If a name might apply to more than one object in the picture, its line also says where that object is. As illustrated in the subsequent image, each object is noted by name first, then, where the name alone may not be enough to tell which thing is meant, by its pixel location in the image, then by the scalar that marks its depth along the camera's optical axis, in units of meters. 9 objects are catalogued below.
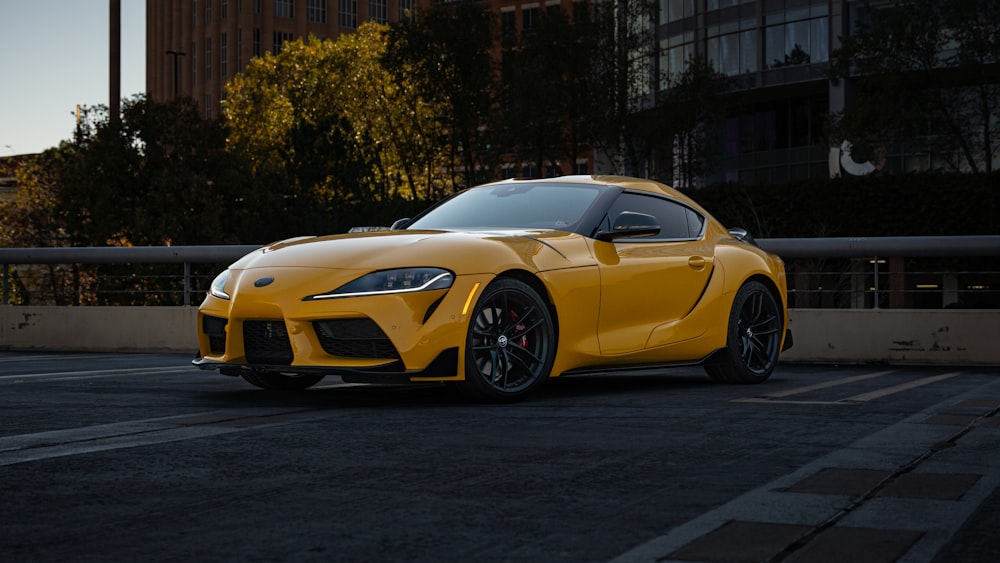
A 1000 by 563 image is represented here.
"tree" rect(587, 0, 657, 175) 44.34
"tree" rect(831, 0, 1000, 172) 36.31
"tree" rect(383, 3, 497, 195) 56.22
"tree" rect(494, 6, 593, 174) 45.34
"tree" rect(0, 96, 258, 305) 40.47
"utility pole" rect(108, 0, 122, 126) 26.39
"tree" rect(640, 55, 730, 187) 45.75
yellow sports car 7.62
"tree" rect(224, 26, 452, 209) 63.62
